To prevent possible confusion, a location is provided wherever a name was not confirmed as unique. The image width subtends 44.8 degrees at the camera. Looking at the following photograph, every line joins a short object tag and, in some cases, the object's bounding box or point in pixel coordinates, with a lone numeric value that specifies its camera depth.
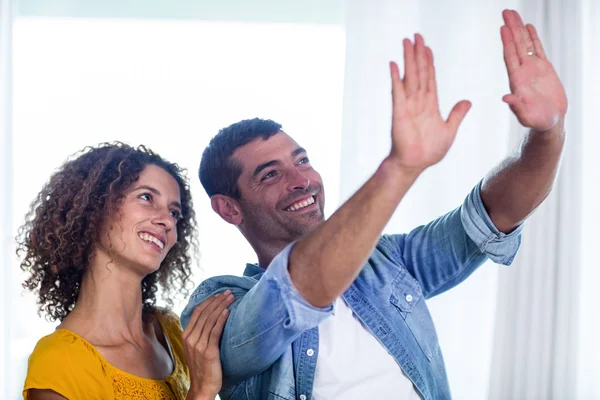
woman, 1.54
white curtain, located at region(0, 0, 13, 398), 2.82
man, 1.07
